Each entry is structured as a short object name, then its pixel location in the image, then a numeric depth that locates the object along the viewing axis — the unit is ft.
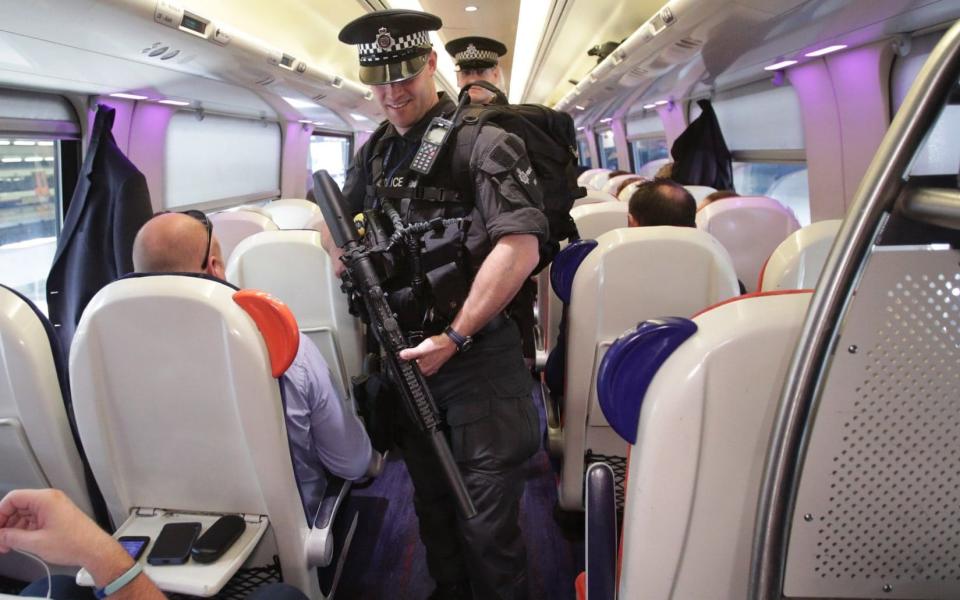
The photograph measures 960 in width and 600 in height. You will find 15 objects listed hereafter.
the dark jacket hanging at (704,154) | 20.30
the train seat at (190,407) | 4.60
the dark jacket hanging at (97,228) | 9.36
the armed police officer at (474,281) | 5.82
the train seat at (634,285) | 6.70
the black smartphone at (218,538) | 4.72
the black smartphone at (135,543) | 4.84
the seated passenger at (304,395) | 5.90
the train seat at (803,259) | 6.59
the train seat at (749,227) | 10.84
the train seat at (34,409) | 5.06
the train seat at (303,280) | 8.55
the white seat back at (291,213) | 18.17
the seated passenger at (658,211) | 8.48
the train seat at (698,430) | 3.27
